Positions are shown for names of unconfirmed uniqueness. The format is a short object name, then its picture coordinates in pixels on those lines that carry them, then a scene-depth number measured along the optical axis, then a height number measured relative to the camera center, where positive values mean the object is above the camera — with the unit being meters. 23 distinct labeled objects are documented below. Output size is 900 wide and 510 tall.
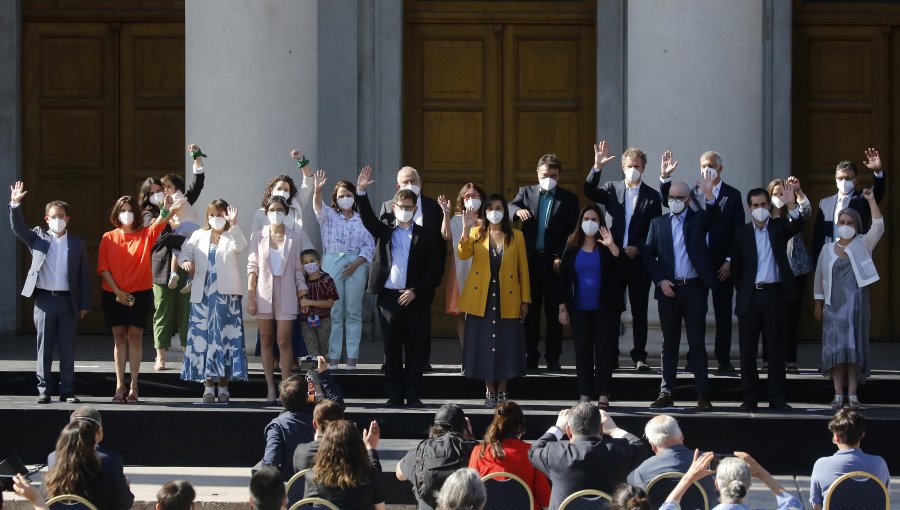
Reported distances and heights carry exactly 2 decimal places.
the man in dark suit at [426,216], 22.41 -0.12
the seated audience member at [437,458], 15.09 -1.46
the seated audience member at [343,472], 13.74 -1.39
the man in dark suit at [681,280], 21.60 -0.64
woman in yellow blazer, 21.79 -0.81
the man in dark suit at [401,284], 21.94 -0.68
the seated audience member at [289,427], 16.38 -1.40
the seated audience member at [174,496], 12.24 -1.35
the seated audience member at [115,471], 13.99 -1.43
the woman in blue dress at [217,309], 22.09 -0.89
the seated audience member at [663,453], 14.68 -1.39
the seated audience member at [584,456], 14.89 -1.43
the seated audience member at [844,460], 14.97 -1.47
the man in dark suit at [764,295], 21.44 -0.75
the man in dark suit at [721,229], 22.62 -0.23
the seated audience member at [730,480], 12.67 -1.35
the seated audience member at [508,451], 15.23 -1.43
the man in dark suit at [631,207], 22.76 -0.04
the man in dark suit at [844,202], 22.66 +0.01
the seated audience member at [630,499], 11.90 -1.33
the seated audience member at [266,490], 12.73 -1.37
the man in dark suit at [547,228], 23.41 -0.23
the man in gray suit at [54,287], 22.12 -0.71
